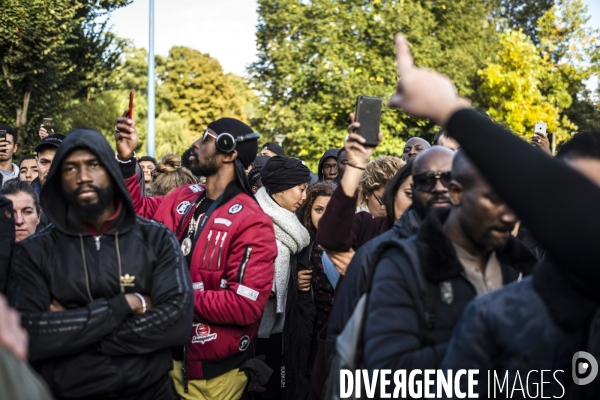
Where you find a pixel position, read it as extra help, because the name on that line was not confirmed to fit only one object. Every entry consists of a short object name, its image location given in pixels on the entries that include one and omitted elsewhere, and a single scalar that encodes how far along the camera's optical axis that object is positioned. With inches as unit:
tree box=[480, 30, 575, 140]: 1249.4
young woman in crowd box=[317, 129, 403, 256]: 133.6
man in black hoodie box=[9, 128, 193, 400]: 135.6
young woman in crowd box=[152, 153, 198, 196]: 320.5
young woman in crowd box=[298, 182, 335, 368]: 254.5
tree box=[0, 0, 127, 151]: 1062.4
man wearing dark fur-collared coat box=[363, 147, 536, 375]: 100.0
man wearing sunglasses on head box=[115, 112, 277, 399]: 177.3
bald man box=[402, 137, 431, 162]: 312.8
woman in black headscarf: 240.7
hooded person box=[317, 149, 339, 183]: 394.0
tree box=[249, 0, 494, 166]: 1279.5
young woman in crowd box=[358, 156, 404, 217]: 245.3
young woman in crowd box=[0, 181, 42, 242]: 213.2
